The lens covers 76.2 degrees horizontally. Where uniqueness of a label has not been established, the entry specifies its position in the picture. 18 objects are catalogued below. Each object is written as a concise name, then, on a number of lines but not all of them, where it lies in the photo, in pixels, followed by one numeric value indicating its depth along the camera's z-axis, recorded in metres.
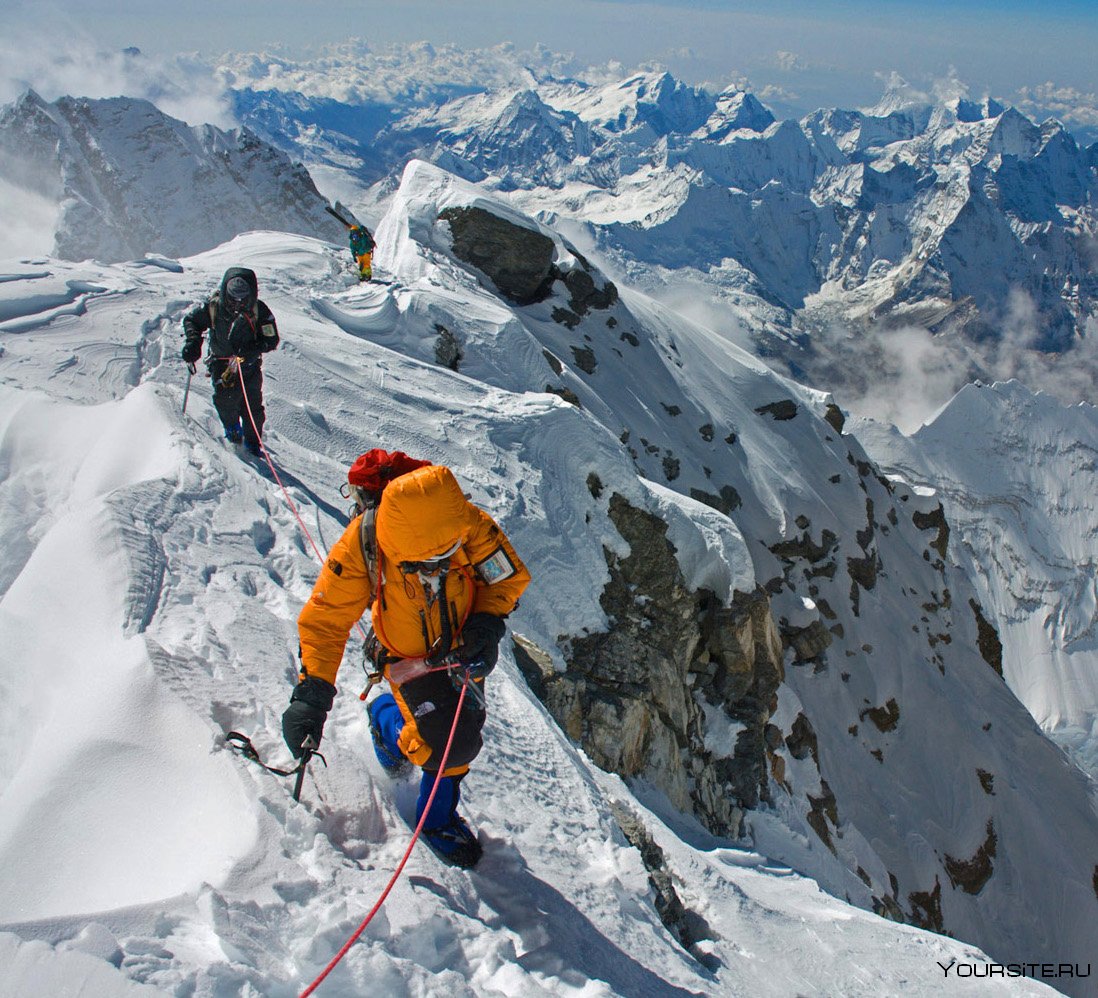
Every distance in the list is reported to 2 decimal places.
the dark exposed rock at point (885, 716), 26.50
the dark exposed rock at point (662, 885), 5.80
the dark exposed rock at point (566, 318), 26.62
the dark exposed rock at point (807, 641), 24.75
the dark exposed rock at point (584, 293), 27.81
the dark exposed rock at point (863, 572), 29.59
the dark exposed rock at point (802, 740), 19.88
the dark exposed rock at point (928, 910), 21.14
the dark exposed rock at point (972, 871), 24.62
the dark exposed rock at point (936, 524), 37.03
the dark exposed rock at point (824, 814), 17.95
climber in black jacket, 8.23
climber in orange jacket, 3.68
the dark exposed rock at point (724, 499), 25.38
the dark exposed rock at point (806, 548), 27.66
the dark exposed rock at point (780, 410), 31.95
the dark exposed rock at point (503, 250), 24.70
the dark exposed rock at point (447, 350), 16.52
